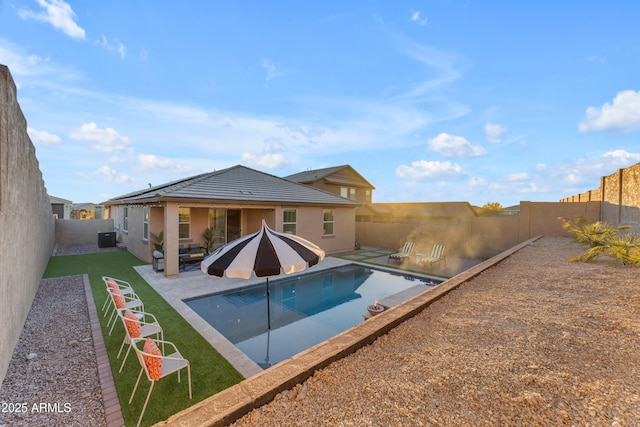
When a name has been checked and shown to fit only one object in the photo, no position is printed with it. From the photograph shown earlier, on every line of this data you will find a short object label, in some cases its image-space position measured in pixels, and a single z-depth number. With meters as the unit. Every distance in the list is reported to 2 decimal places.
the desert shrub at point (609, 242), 9.13
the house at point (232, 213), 10.90
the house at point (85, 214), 40.93
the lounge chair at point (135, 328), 4.35
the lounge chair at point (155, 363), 3.44
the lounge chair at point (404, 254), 14.24
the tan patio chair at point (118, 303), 5.36
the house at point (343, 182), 28.97
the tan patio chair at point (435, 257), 13.32
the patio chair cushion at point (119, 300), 5.36
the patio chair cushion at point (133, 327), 4.34
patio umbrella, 5.42
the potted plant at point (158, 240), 12.88
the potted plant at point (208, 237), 14.77
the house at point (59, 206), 34.47
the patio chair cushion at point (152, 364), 3.47
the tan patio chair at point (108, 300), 6.04
